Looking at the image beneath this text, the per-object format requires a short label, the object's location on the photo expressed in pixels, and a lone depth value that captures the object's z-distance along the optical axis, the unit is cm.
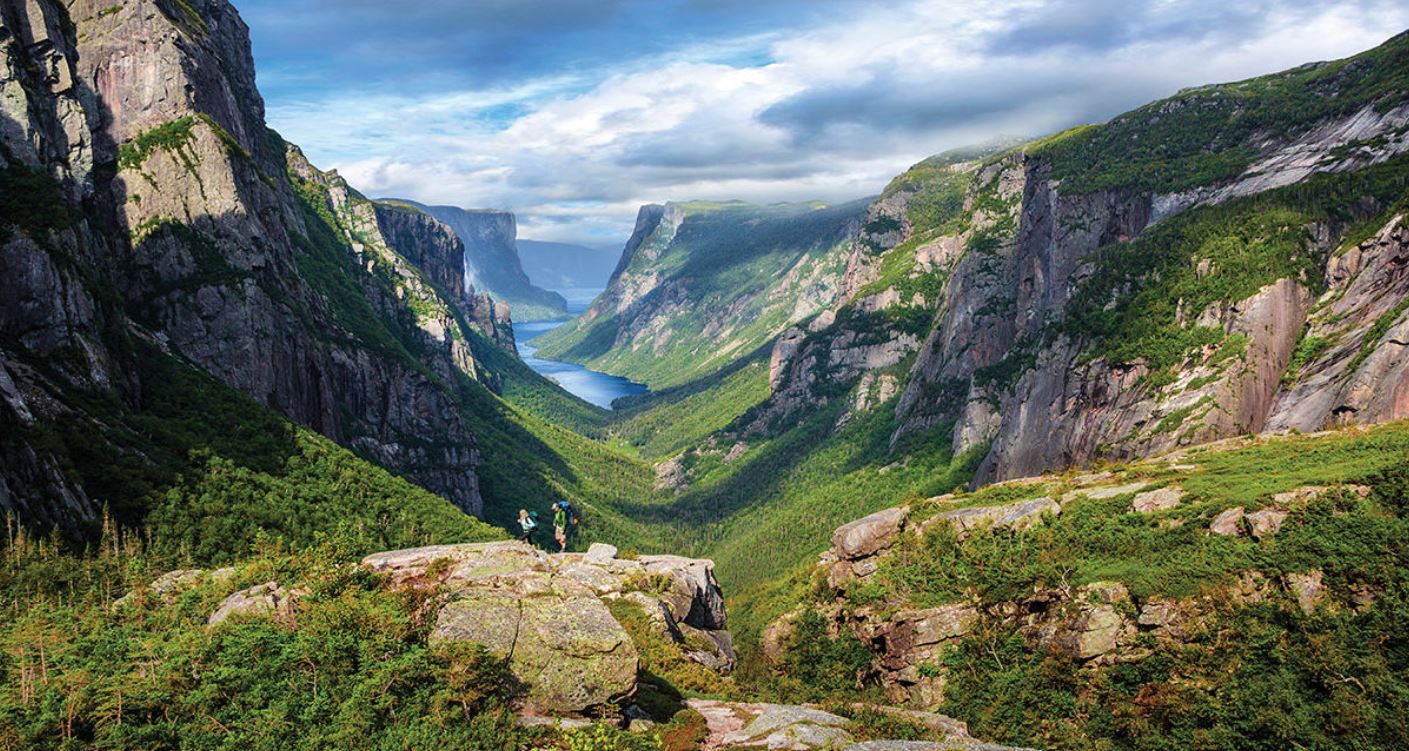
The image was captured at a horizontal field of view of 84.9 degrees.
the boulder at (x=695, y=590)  4809
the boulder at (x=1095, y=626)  4116
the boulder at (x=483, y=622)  2653
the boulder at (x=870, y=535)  6303
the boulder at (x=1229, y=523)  4225
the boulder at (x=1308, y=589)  3562
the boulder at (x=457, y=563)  3484
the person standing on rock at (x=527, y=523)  4519
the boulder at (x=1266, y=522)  4081
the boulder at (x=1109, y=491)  5516
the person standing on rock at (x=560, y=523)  4581
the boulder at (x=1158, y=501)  5009
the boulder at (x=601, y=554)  4881
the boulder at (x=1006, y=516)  5659
